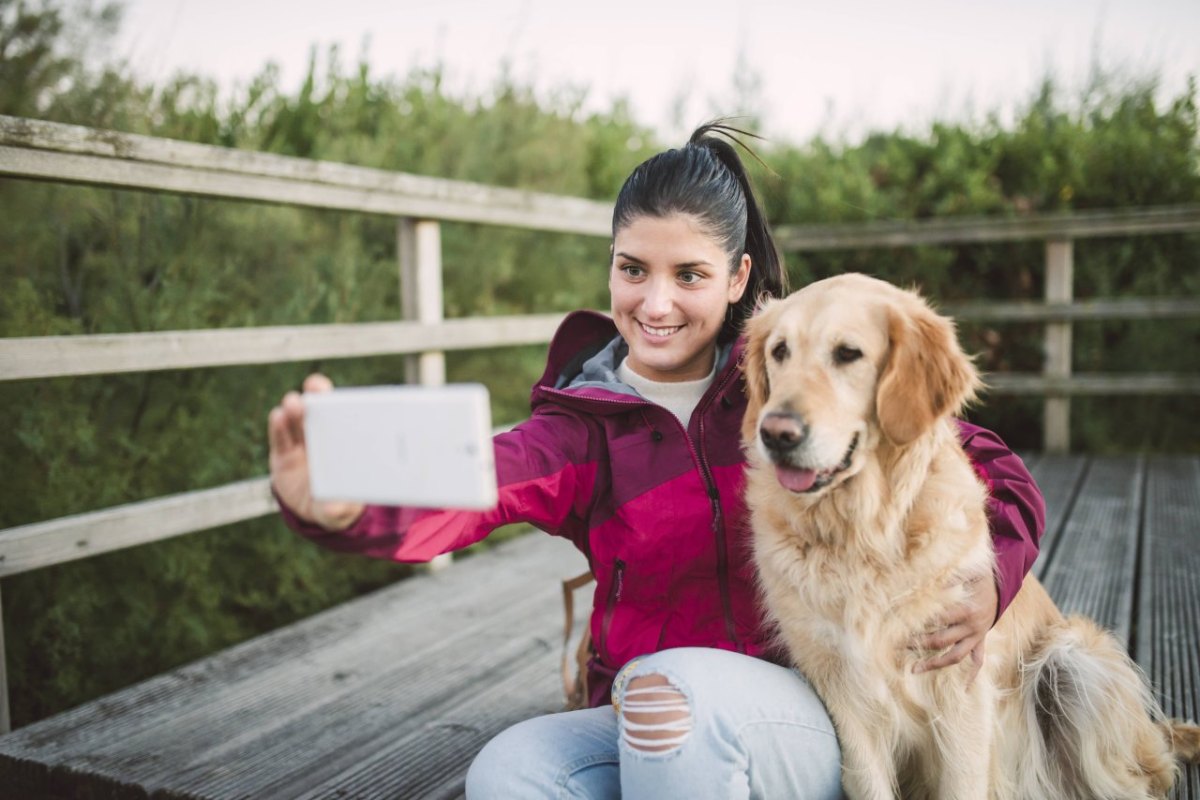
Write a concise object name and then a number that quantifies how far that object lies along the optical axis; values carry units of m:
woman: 1.42
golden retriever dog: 1.50
